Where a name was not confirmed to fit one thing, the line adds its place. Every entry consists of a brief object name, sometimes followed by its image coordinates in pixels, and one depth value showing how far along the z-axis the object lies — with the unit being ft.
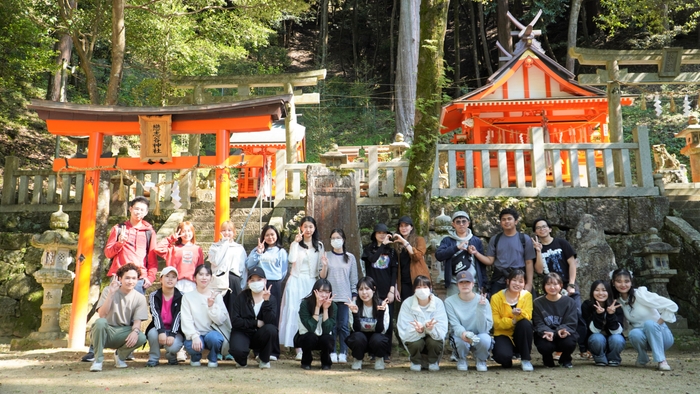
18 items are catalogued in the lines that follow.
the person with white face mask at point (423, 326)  15.55
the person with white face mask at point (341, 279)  17.03
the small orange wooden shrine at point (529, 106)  39.37
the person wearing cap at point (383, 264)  17.95
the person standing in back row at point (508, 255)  18.02
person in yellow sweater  15.75
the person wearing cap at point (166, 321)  16.31
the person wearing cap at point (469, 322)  15.66
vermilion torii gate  22.95
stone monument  22.82
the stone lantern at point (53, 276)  21.91
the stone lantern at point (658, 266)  22.61
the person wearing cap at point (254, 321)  15.97
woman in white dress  17.81
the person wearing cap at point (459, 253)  18.10
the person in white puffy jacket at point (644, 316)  15.66
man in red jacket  18.84
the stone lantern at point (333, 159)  24.73
